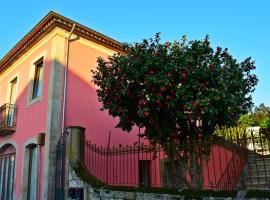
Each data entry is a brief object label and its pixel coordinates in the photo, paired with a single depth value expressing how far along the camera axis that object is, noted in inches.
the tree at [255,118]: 982.3
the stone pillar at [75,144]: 358.6
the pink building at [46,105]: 410.3
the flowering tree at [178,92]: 275.9
